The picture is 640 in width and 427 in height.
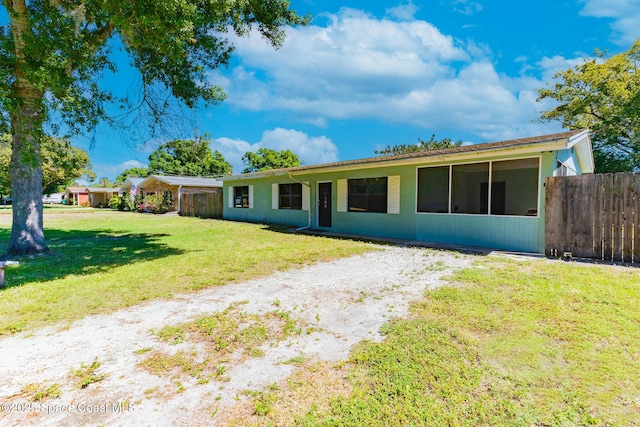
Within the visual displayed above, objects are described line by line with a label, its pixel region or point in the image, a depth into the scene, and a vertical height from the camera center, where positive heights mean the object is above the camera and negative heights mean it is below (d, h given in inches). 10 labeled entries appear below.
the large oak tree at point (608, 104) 647.1 +246.4
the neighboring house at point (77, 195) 1957.7 +76.7
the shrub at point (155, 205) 994.7 +8.8
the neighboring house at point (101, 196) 1517.2 +58.9
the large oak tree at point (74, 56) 204.5 +120.1
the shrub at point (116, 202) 1208.0 +20.7
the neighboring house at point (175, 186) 1013.5 +75.4
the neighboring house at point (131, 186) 1133.1 +82.3
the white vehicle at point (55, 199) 2385.6 +61.7
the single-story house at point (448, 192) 293.1 +22.5
